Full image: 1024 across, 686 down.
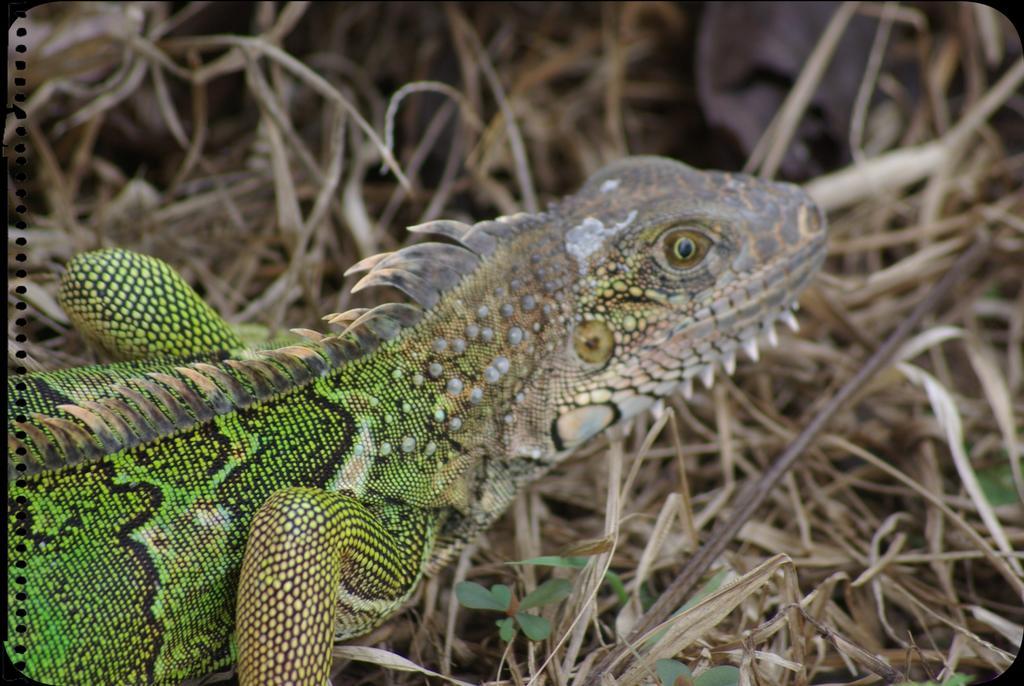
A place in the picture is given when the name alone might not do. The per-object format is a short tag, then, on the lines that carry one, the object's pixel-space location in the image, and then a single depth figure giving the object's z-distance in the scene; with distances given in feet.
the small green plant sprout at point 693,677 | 9.50
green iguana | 9.18
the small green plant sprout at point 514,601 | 10.61
